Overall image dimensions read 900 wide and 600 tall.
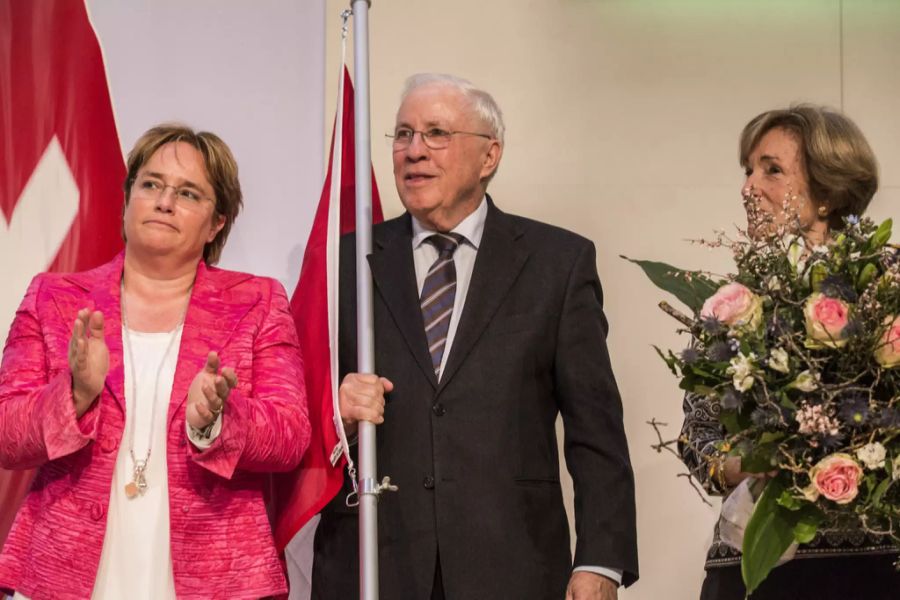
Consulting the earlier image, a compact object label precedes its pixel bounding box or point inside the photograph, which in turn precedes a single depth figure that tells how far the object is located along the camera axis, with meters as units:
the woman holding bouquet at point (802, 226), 2.67
